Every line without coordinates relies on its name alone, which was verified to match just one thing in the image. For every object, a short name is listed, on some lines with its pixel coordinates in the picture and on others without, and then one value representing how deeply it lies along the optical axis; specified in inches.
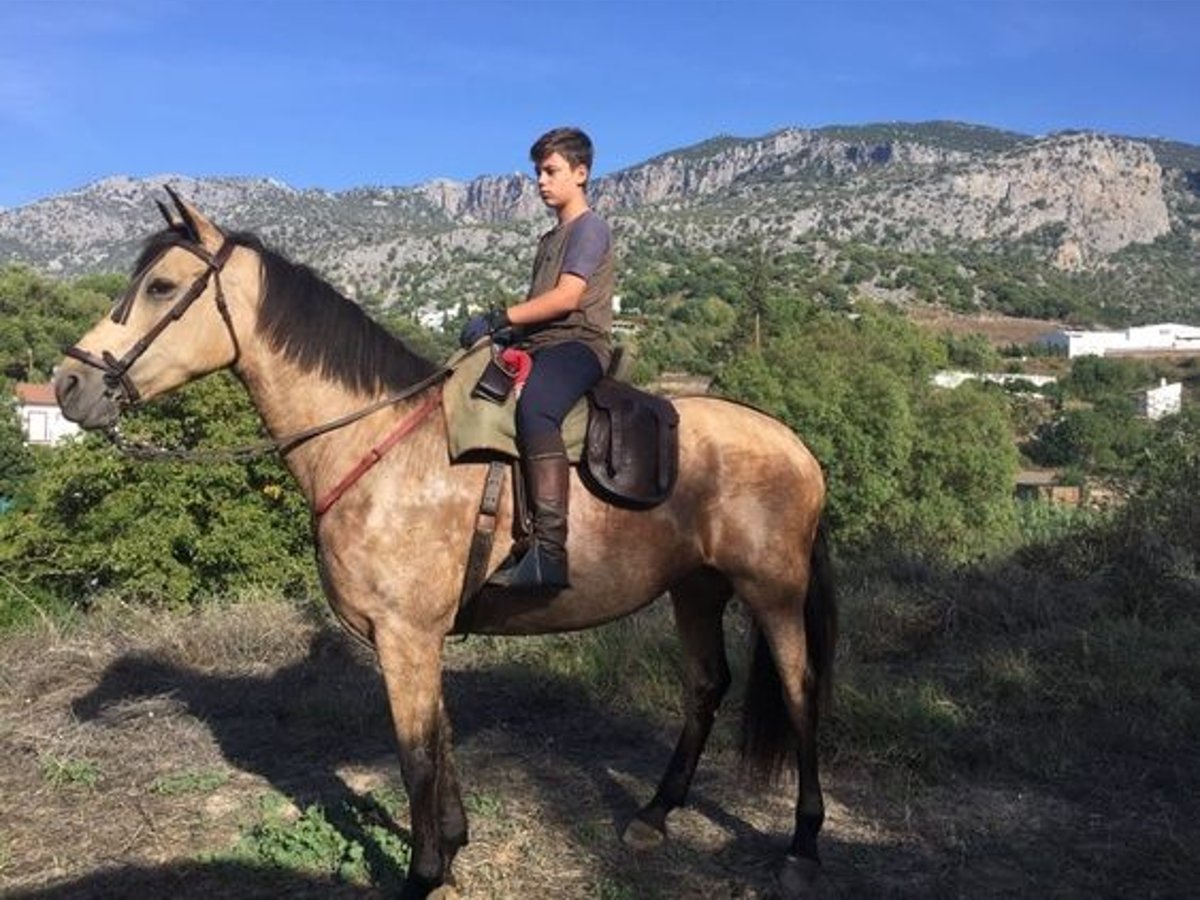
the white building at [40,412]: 2484.0
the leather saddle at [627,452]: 157.8
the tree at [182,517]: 874.8
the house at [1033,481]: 1981.3
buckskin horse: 150.2
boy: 151.6
